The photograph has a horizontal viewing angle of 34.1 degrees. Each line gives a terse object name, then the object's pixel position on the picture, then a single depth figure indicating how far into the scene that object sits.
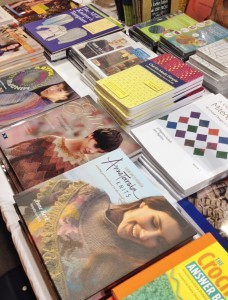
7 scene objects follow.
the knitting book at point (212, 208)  0.83
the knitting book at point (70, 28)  1.44
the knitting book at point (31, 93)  1.17
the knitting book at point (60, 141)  0.96
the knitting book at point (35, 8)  1.63
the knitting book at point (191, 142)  0.93
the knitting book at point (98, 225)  0.72
